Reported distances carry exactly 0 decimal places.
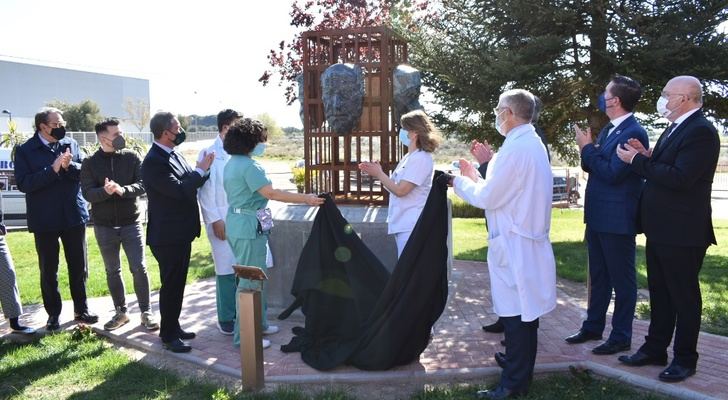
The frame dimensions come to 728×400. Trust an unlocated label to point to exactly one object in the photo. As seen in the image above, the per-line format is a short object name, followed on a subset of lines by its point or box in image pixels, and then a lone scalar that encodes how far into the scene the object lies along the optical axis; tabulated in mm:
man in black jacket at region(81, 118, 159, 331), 5199
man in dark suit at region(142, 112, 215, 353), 4715
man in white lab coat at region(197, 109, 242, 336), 5156
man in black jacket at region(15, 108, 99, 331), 5273
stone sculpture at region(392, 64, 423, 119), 6141
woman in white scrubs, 4617
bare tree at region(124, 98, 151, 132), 65688
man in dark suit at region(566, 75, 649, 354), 4406
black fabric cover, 4266
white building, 70688
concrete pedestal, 5656
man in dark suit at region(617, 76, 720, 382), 3803
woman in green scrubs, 4461
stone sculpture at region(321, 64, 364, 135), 5881
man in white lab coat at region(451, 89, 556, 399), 3627
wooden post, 4027
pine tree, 8445
